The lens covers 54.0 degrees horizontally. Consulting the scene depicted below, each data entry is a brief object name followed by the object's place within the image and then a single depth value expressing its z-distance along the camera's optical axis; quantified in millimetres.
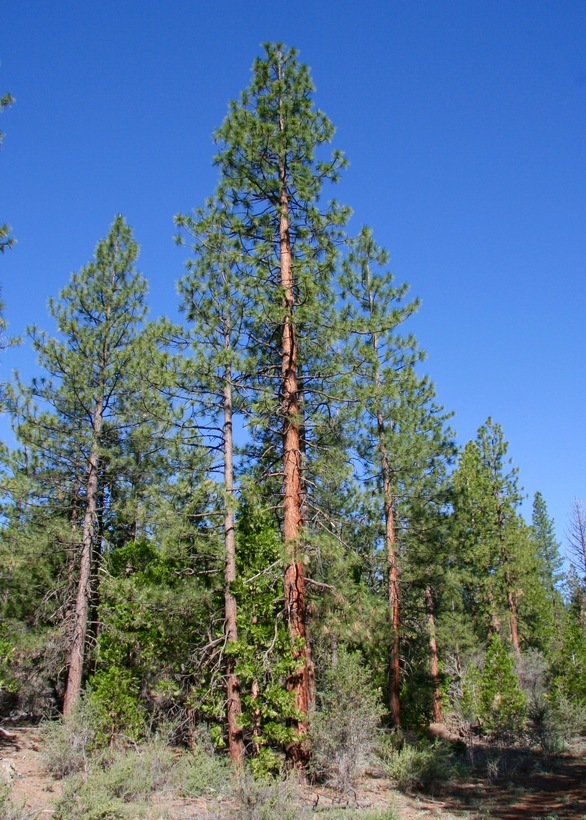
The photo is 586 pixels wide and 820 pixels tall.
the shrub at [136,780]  6797
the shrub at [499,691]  20547
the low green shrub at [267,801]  6809
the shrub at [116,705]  12615
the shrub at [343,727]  9500
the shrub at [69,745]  10570
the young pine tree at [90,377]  14829
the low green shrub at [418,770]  10836
